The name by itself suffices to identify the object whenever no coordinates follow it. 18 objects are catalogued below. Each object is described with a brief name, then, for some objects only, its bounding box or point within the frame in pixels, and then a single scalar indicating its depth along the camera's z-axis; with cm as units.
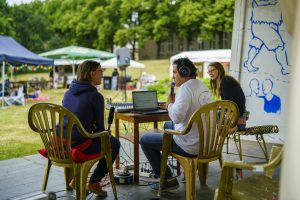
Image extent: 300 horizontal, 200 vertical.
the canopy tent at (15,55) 1348
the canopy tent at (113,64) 2448
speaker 1255
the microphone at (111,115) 374
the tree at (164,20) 3791
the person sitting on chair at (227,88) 473
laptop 417
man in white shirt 343
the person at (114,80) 2303
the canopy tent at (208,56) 2275
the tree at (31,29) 4650
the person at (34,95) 1706
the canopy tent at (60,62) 2964
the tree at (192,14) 3510
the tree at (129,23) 3909
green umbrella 1962
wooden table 394
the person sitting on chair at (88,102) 338
